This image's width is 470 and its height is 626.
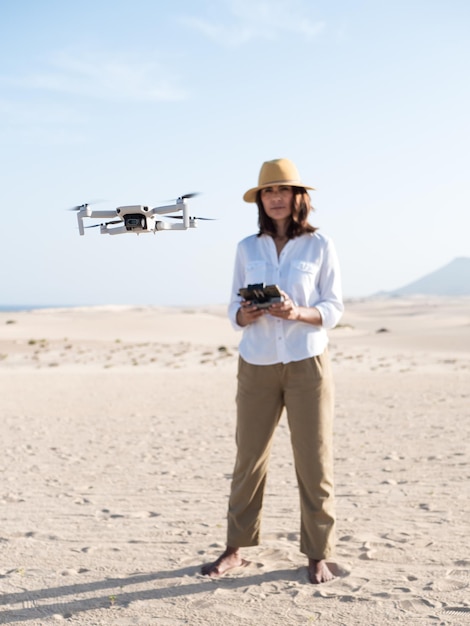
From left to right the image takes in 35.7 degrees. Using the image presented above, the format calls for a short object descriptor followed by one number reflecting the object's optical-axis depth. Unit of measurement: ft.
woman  13.08
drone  7.51
